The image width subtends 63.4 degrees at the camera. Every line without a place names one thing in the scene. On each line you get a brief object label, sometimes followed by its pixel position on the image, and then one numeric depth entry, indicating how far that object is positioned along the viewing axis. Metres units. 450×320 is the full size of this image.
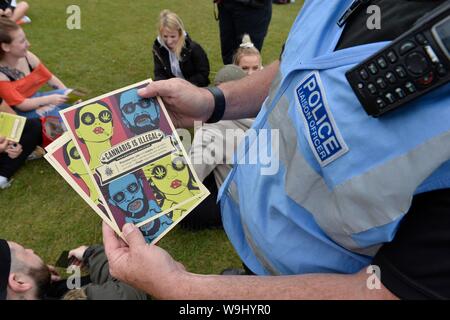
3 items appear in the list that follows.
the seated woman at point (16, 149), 3.04
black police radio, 0.57
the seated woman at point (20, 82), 3.36
